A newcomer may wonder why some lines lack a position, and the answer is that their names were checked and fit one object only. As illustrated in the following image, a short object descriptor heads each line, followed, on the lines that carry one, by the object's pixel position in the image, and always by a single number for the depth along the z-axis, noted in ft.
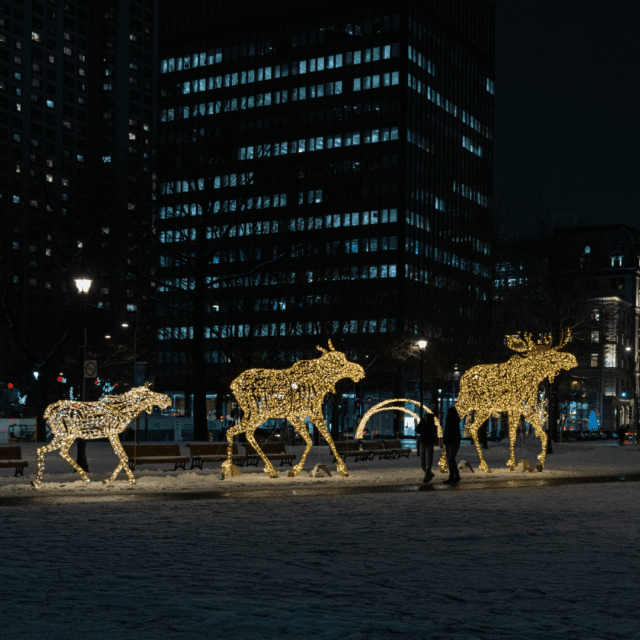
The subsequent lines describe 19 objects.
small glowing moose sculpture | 68.85
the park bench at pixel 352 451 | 106.11
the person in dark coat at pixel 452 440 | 74.33
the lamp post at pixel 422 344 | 114.93
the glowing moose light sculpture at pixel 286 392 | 77.10
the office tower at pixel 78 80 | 506.89
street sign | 80.94
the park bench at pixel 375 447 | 113.70
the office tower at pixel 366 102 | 364.79
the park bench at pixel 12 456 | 80.54
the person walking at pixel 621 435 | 225.56
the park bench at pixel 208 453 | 91.20
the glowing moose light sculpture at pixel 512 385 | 87.10
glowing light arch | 85.55
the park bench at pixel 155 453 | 87.38
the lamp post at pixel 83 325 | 78.69
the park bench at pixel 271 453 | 96.83
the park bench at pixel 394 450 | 115.44
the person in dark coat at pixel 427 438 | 77.71
